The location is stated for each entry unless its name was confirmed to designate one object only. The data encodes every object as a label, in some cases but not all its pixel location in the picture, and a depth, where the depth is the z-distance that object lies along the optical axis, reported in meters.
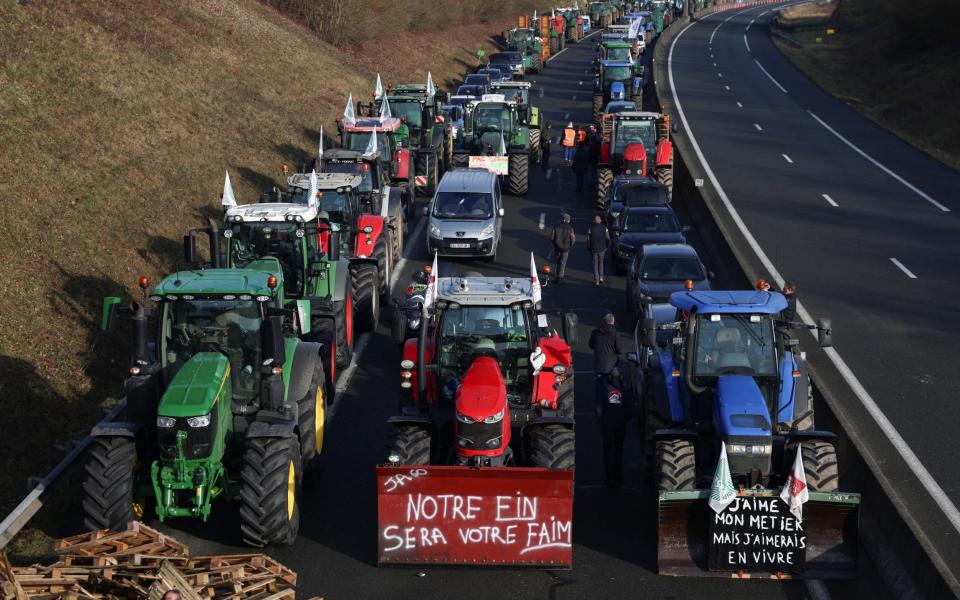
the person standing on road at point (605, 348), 17.28
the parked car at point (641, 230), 25.88
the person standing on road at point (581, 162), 34.31
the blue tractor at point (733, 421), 12.30
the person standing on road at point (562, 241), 25.12
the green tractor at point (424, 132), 33.22
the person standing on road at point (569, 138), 37.88
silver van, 26.64
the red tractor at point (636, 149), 32.28
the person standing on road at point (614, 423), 14.34
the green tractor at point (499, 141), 33.84
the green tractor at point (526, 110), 37.69
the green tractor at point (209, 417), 12.38
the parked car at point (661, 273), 21.98
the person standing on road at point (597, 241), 24.88
